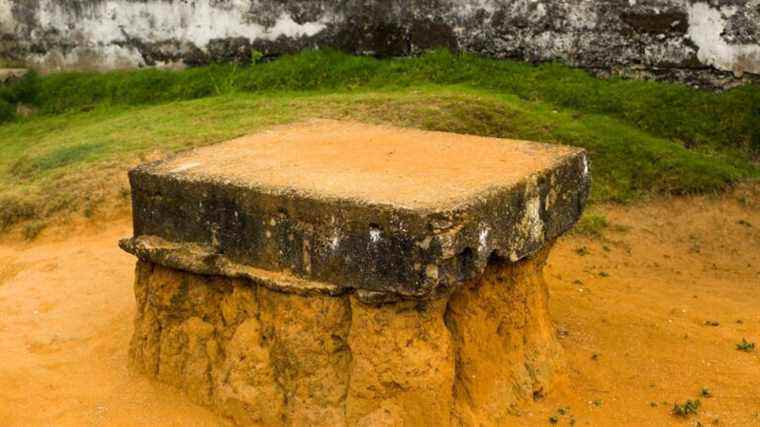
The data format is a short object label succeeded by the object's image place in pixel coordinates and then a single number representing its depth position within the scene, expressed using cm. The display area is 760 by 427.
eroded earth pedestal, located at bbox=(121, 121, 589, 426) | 462
